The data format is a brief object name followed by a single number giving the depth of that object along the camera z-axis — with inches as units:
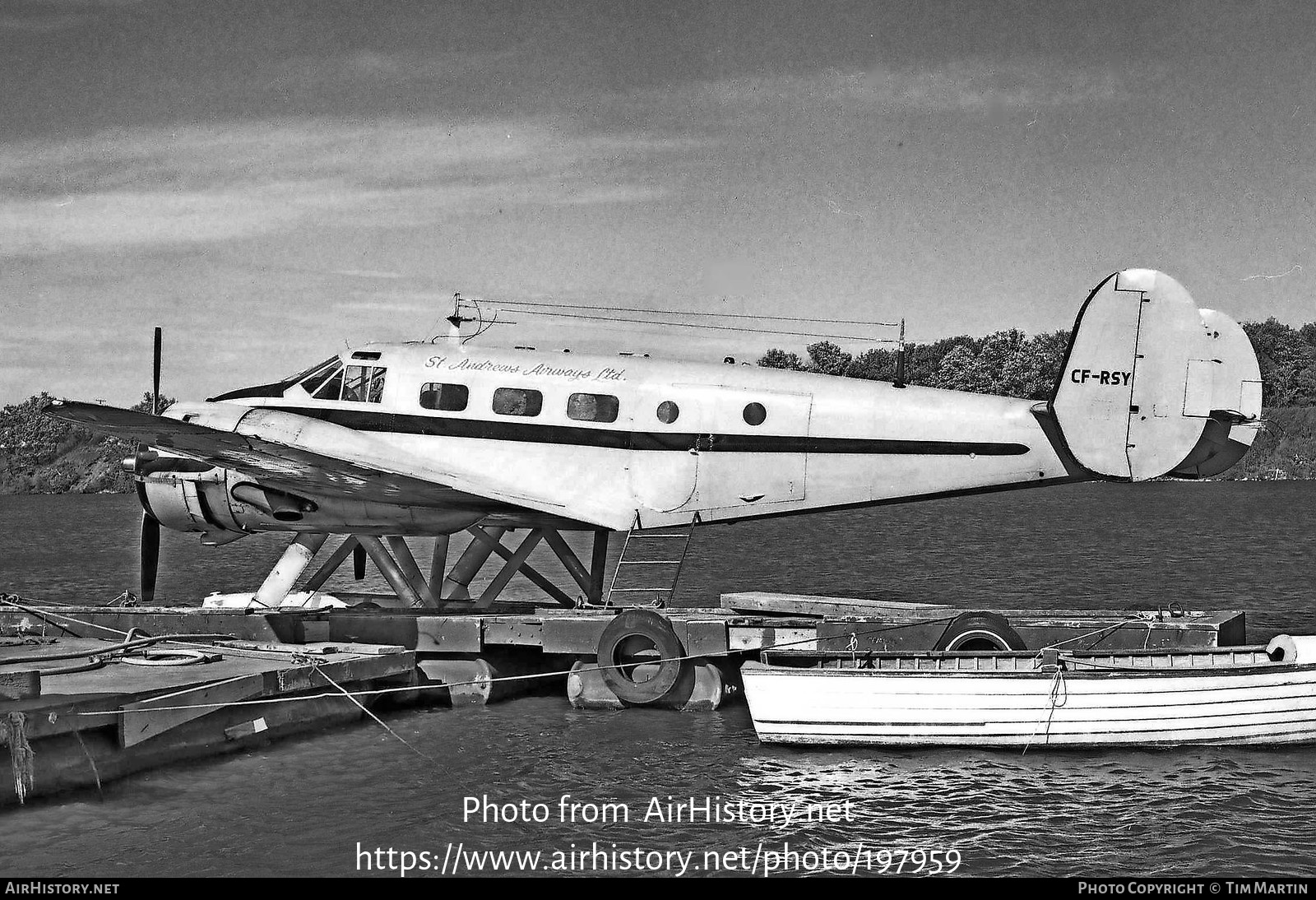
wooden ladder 640.4
